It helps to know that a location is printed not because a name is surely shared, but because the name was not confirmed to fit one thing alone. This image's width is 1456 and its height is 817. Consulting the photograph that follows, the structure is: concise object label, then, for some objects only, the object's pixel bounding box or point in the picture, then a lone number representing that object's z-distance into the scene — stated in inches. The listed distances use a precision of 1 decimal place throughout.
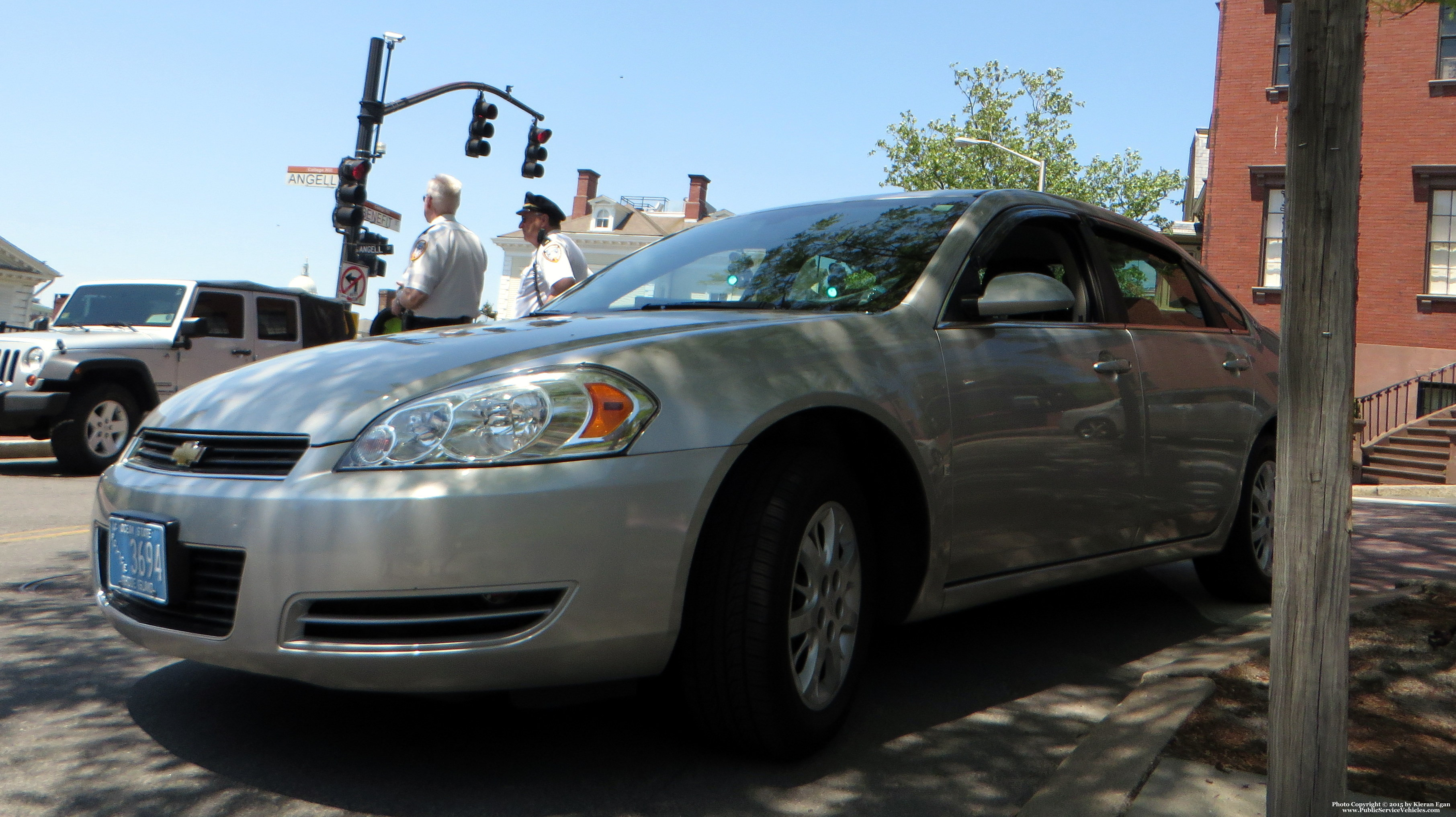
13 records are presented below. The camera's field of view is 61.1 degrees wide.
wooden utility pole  89.1
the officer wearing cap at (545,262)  280.7
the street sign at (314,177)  561.3
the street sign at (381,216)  565.3
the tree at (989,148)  1742.1
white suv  413.7
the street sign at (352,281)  561.9
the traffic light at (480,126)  639.8
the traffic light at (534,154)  685.9
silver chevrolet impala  104.2
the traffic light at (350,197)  548.1
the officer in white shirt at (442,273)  287.3
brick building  842.2
